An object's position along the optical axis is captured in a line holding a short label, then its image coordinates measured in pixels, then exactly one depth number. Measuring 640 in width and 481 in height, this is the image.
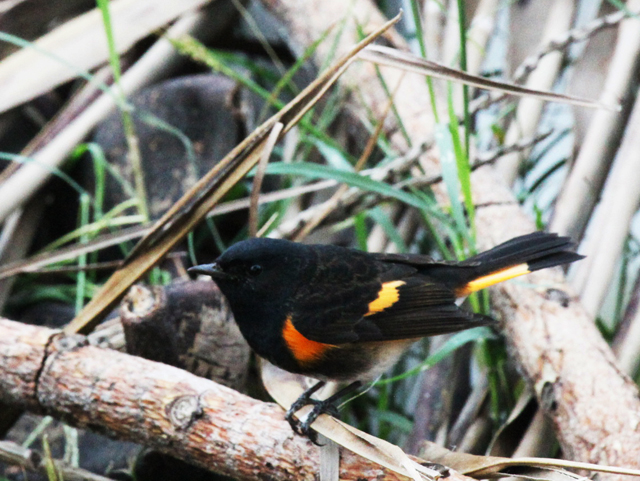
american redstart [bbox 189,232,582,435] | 4.05
